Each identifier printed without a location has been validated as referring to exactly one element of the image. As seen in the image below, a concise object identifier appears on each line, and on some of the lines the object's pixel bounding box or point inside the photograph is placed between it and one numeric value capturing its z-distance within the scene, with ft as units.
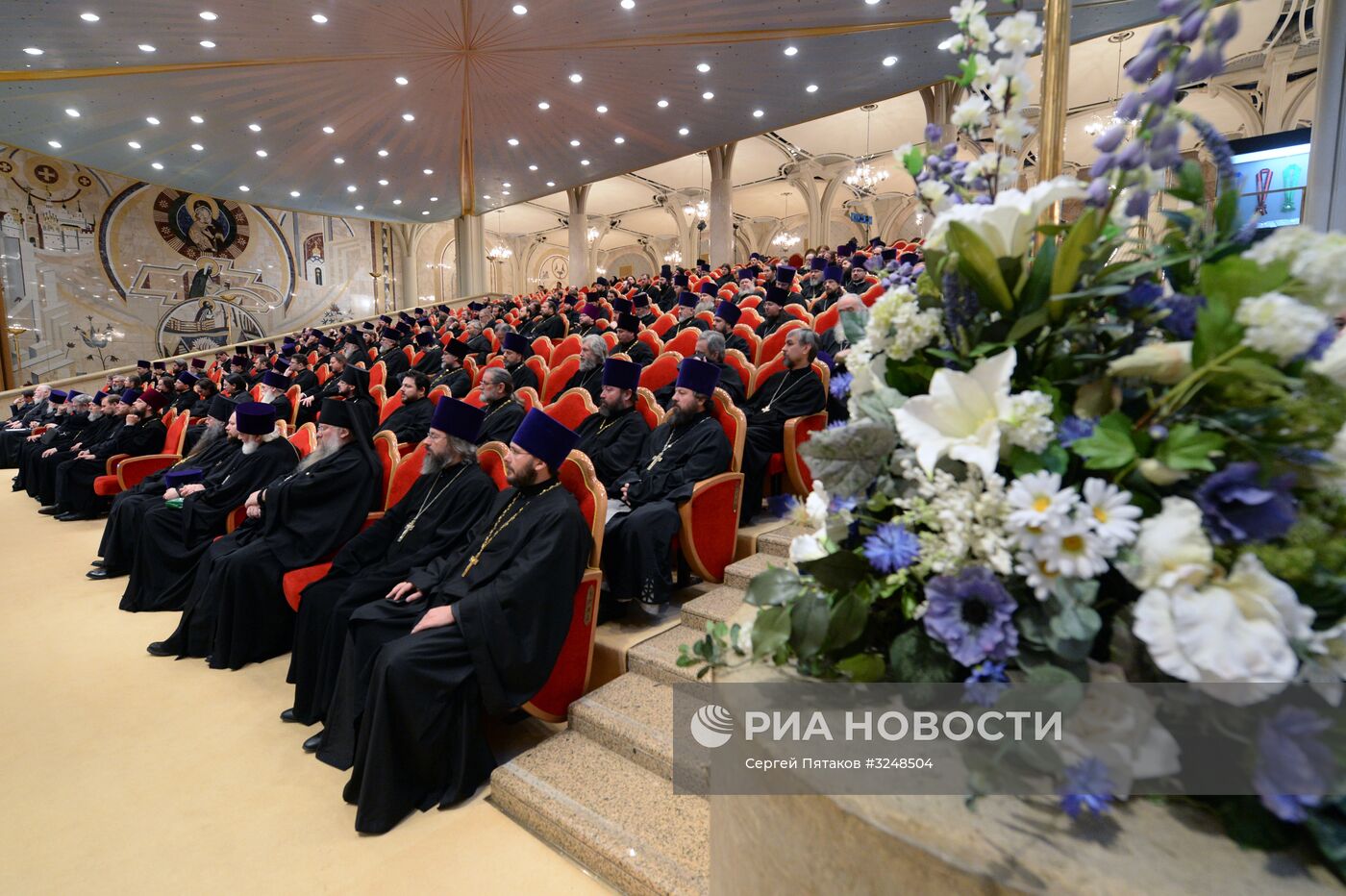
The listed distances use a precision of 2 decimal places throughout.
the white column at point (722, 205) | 58.18
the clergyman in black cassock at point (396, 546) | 10.74
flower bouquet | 2.61
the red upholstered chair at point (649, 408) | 16.53
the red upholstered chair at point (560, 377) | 22.79
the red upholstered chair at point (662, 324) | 29.53
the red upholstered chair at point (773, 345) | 21.24
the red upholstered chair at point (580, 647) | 9.85
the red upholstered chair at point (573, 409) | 17.19
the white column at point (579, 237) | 73.97
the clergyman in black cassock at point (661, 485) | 11.64
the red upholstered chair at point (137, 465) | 23.20
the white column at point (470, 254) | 71.72
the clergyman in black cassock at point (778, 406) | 15.49
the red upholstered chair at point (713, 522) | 12.30
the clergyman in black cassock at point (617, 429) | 15.70
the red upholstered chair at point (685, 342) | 22.76
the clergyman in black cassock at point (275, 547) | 12.87
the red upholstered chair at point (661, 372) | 20.79
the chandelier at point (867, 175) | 55.01
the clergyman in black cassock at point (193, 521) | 15.89
